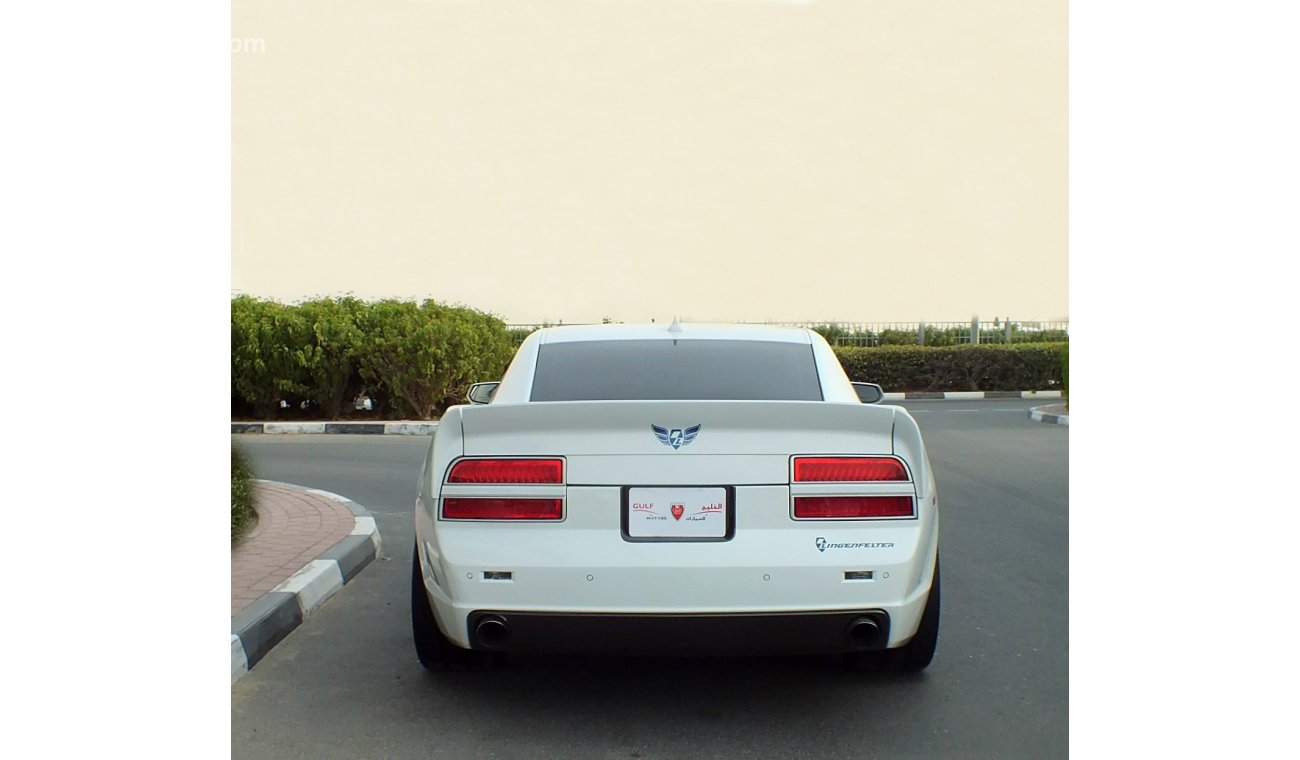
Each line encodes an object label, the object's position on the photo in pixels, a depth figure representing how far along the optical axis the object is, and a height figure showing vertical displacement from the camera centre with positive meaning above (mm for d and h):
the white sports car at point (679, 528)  3549 -478
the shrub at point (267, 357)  16266 +353
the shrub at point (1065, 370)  18972 +109
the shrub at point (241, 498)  6867 -731
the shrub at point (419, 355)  15977 +361
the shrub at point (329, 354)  16156 +388
